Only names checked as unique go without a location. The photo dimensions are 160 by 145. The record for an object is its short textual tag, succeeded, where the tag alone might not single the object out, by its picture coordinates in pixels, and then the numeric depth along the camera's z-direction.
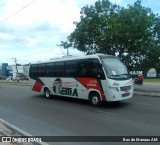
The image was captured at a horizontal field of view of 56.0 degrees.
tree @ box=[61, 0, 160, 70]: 12.38
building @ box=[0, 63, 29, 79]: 62.56
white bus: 7.52
